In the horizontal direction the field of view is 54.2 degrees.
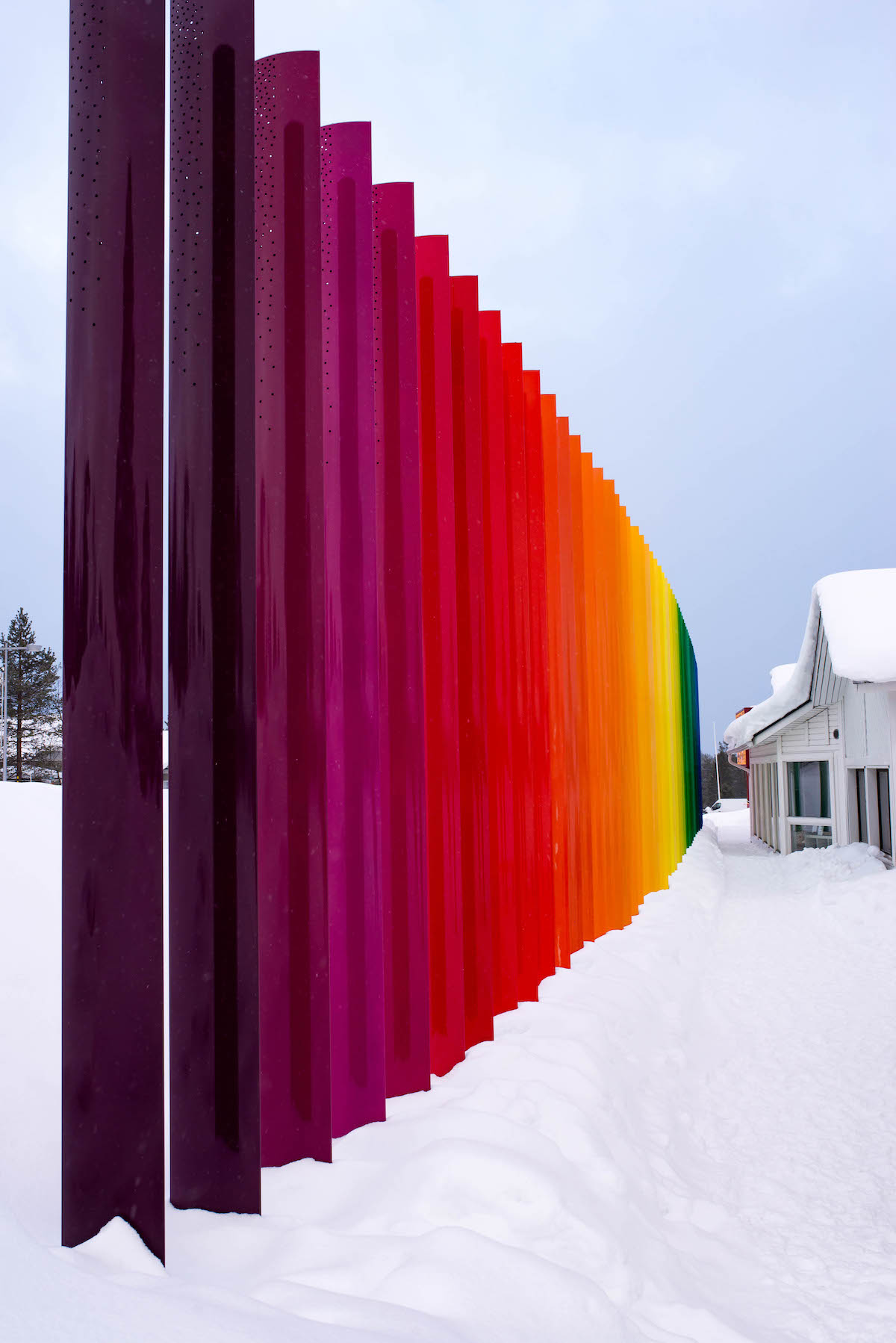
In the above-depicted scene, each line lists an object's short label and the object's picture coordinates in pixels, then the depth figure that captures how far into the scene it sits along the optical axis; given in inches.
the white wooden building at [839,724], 448.1
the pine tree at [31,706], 1717.5
